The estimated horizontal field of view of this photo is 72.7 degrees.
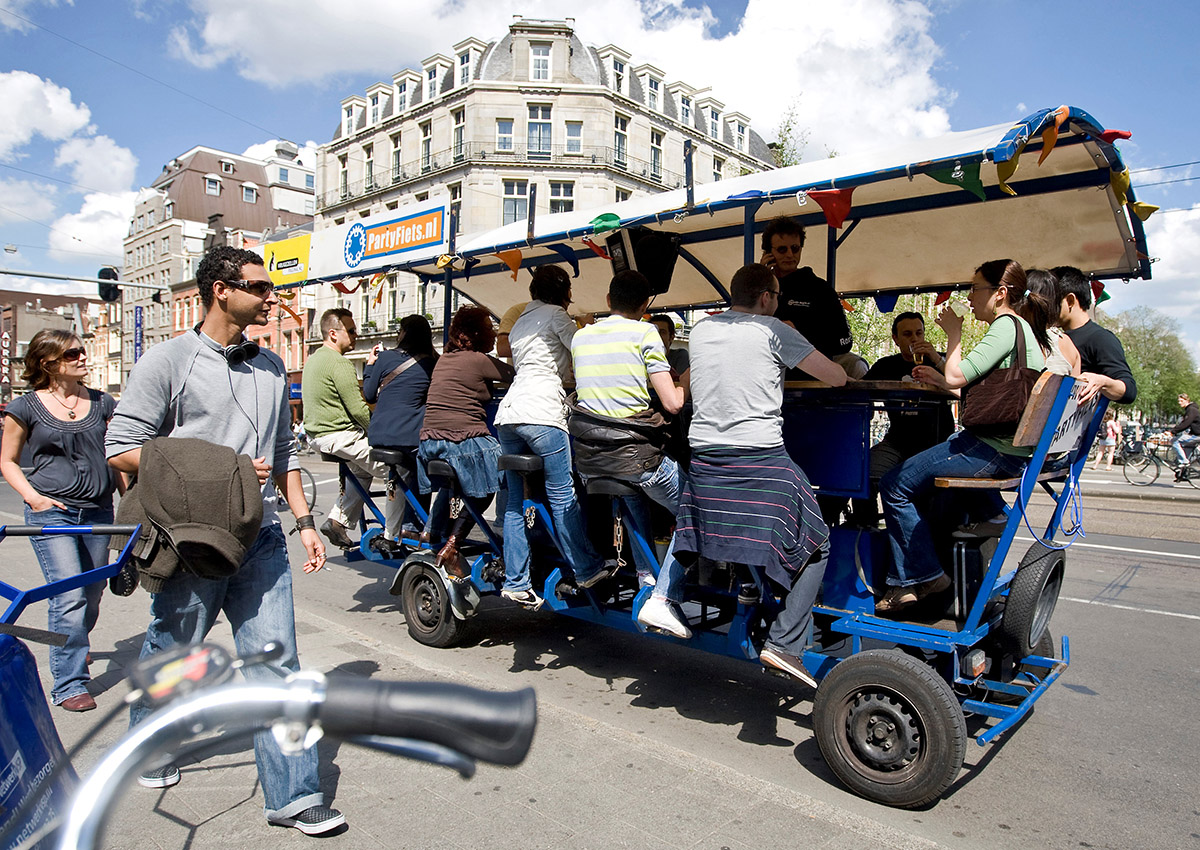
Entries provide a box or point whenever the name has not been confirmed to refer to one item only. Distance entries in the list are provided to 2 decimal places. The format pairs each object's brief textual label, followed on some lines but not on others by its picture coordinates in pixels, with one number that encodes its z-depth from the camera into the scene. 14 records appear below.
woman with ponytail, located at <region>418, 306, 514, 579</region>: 5.41
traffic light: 22.05
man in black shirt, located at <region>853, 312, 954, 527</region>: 4.46
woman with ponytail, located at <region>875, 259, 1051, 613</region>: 3.58
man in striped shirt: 4.21
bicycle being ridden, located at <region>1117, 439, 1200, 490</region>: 17.58
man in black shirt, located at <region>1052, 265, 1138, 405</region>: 3.76
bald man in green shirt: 6.27
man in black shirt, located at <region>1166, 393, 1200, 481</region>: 17.56
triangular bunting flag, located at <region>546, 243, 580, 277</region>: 6.62
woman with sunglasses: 4.55
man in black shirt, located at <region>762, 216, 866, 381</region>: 4.93
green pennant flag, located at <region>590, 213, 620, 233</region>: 4.96
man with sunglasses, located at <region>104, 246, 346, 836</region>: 3.04
